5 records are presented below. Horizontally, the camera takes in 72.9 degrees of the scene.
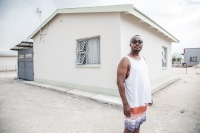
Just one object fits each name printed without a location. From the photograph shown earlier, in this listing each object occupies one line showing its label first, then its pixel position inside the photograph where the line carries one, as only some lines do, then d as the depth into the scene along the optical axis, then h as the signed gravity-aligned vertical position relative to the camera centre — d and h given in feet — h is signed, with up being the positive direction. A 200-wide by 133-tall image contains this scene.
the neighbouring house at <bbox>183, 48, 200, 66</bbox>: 117.50 +5.39
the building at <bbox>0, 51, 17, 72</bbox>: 80.64 +0.82
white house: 17.38 +2.78
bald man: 6.31 -1.21
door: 34.29 -0.22
